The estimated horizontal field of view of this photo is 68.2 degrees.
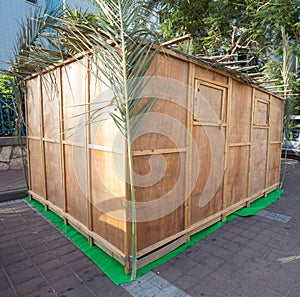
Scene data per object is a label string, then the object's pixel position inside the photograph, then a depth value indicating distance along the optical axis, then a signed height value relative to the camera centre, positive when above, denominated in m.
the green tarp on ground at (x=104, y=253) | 2.17 -1.40
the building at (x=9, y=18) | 7.50 +3.75
